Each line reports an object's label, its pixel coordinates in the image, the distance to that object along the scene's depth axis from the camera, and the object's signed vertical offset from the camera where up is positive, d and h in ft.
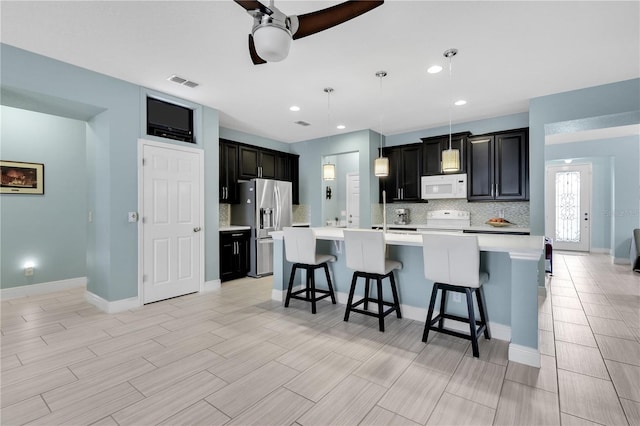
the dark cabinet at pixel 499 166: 15.26 +2.31
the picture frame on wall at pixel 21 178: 13.28 +1.57
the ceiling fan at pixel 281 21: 5.63 +3.74
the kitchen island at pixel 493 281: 7.41 -2.29
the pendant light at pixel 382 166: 11.75 +1.74
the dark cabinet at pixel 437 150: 16.92 +3.55
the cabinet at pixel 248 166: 17.31 +2.90
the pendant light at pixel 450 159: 9.70 +1.67
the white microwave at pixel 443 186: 16.97 +1.38
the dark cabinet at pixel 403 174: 18.56 +2.33
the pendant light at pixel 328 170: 12.54 +1.71
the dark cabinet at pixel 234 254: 16.28 -2.41
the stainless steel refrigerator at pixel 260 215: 17.42 -0.25
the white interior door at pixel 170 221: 12.39 -0.40
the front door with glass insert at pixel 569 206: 25.58 +0.31
